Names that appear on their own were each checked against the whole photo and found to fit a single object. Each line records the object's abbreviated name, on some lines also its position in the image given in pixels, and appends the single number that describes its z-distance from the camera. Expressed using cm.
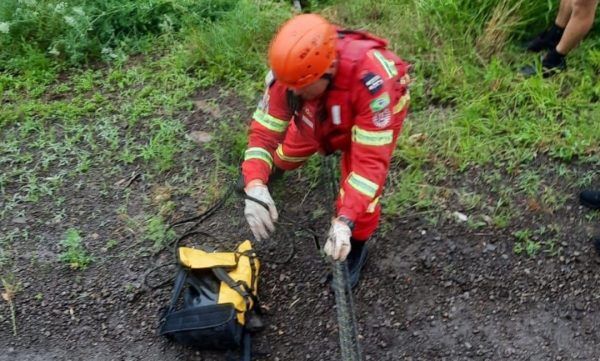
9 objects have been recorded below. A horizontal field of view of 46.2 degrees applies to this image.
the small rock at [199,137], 429
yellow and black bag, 305
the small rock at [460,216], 371
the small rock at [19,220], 390
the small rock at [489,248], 357
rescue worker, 259
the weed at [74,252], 364
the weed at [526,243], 354
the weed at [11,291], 345
